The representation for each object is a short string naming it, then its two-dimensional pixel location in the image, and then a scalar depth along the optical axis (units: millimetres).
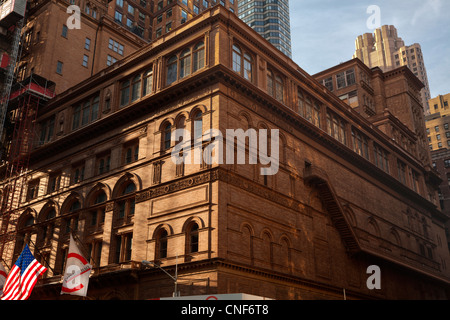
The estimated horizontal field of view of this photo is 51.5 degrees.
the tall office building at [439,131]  131625
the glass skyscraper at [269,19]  168375
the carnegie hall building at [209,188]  31844
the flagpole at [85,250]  36906
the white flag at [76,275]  28578
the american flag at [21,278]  28964
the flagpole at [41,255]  39688
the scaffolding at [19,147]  46562
